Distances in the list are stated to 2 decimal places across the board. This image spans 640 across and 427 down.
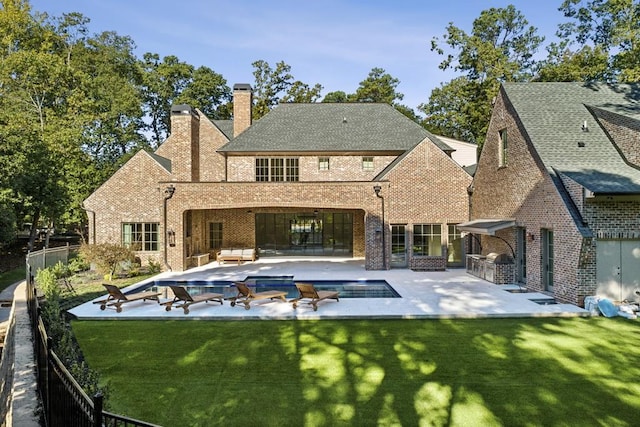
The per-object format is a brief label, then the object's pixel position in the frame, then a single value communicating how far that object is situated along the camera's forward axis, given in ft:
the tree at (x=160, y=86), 150.30
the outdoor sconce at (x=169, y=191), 63.93
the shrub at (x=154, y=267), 63.16
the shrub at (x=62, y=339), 20.77
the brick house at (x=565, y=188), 39.06
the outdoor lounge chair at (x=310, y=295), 38.29
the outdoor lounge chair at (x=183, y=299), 37.31
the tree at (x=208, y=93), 153.27
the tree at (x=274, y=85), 171.32
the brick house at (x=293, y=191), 63.77
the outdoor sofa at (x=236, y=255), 73.41
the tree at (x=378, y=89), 183.52
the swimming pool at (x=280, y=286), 48.21
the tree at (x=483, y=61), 121.60
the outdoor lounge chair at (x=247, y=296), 38.99
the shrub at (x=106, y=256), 55.21
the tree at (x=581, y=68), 106.32
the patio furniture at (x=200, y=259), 69.26
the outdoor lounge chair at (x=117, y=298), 38.40
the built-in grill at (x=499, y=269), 50.96
